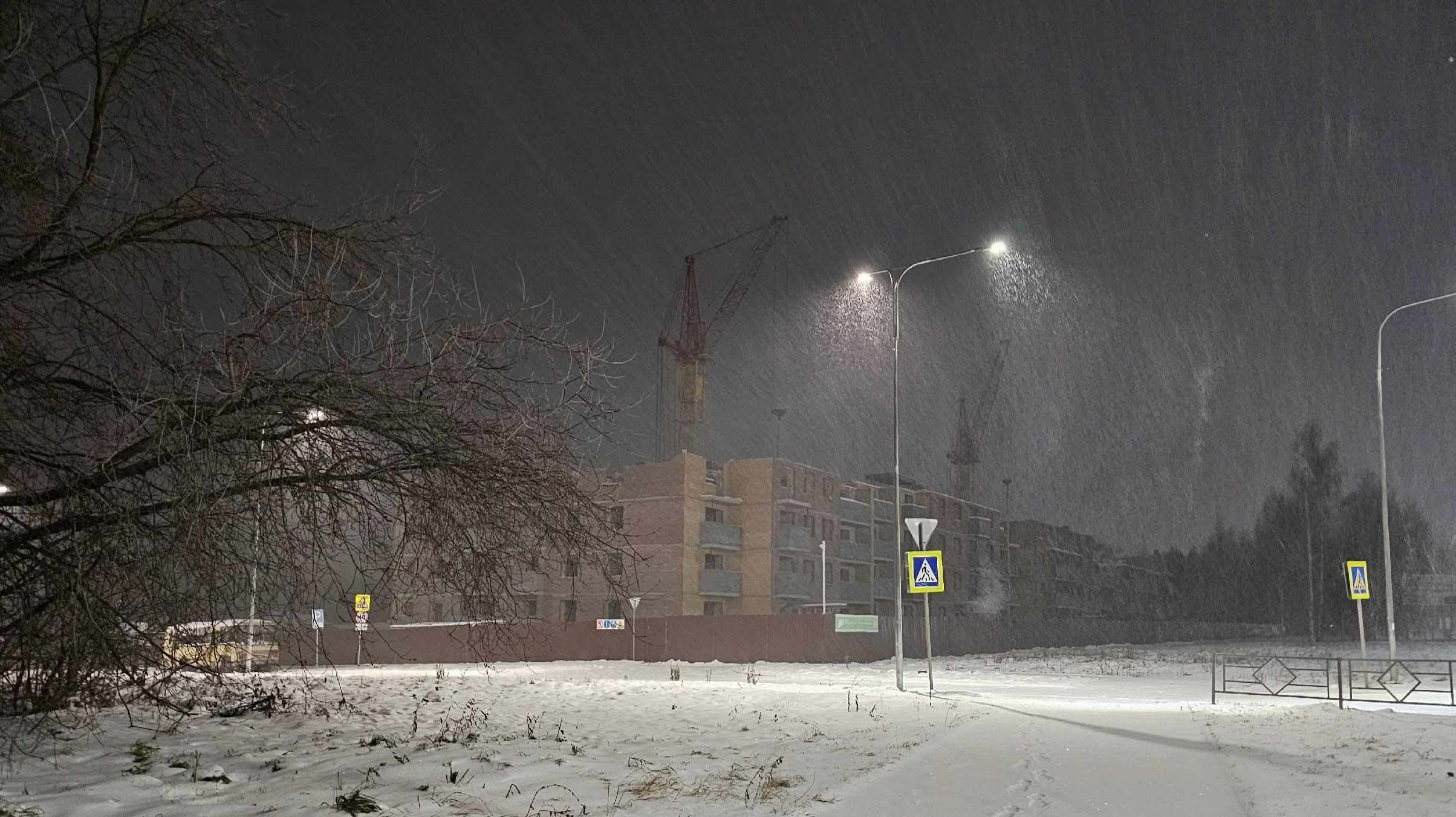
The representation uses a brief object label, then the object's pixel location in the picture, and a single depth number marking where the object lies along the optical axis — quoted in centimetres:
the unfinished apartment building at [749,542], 6925
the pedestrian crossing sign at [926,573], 2184
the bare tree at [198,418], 720
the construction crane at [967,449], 13538
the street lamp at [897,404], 2341
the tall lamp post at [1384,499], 3164
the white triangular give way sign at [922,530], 2238
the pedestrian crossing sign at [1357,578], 2995
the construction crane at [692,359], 9806
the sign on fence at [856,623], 4759
